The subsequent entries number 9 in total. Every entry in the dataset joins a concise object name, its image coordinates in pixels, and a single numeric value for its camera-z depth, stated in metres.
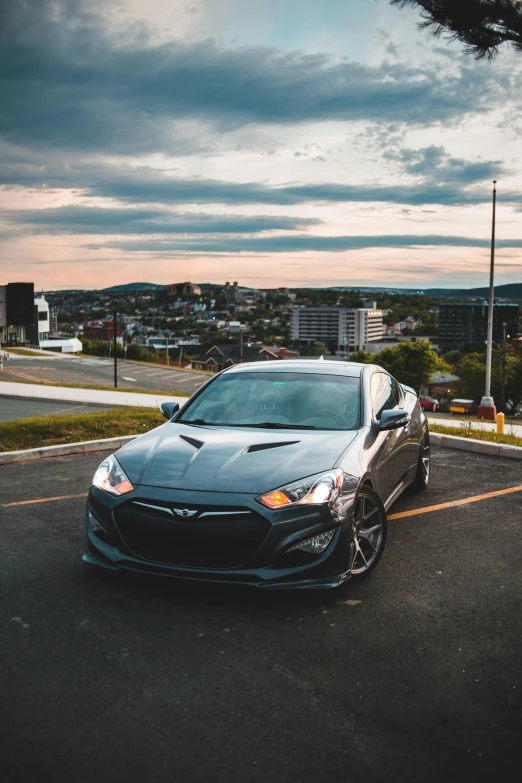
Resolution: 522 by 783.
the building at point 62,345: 98.17
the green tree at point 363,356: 89.12
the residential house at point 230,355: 101.43
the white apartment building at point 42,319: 103.62
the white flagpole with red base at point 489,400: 22.34
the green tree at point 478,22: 6.40
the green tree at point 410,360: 77.38
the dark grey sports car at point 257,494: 4.29
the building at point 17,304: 62.34
